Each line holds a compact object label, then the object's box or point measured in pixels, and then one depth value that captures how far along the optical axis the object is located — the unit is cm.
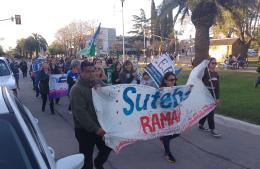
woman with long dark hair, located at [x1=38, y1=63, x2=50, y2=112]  665
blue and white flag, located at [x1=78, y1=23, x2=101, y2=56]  973
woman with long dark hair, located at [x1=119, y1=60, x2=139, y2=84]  510
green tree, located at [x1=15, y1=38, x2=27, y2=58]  5833
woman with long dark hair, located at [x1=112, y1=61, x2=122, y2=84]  611
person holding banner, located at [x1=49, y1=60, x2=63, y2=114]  790
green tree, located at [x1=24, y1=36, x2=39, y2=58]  5699
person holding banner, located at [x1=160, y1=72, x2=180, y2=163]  340
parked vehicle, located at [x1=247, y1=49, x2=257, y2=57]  4442
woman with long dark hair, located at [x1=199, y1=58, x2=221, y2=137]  430
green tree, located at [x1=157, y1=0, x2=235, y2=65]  1058
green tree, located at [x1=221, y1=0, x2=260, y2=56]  1051
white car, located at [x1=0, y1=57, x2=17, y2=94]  554
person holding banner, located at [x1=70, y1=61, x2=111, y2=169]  247
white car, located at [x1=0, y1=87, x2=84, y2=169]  120
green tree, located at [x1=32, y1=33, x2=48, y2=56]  5335
